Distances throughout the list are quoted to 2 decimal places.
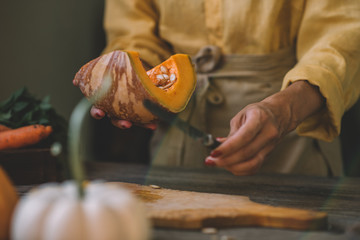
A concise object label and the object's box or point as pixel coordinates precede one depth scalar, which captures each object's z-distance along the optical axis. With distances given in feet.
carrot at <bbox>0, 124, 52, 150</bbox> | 3.45
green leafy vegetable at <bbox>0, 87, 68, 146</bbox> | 3.96
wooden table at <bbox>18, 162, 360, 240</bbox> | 2.10
